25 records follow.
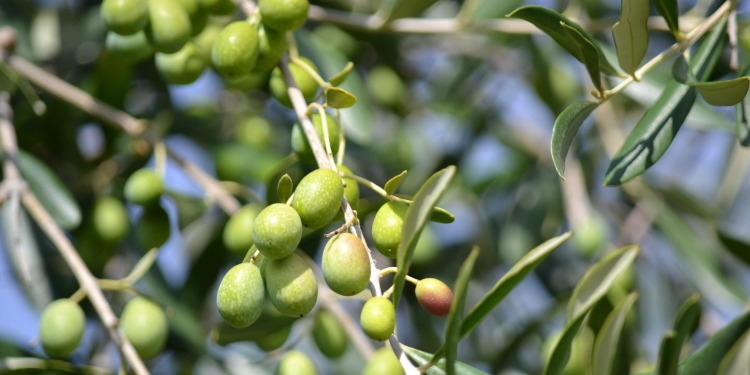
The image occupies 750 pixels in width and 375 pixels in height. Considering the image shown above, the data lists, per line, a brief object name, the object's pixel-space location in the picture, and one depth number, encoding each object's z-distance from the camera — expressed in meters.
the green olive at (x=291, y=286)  0.90
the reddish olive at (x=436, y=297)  0.90
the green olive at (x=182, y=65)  1.08
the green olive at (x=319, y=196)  0.90
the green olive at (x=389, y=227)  0.91
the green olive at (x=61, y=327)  1.06
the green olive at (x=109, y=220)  1.18
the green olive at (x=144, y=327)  1.08
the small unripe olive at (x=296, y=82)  1.00
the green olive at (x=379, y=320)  0.89
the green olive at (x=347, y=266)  0.89
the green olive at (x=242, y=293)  0.90
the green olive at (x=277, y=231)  0.89
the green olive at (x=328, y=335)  1.10
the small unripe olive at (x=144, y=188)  1.11
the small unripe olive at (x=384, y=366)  0.99
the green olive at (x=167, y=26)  1.02
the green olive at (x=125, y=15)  1.03
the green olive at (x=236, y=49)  0.98
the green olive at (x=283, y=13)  0.98
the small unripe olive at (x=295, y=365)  1.05
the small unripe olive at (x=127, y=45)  1.10
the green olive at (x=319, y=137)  0.96
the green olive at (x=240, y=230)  1.10
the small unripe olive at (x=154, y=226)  1.13
